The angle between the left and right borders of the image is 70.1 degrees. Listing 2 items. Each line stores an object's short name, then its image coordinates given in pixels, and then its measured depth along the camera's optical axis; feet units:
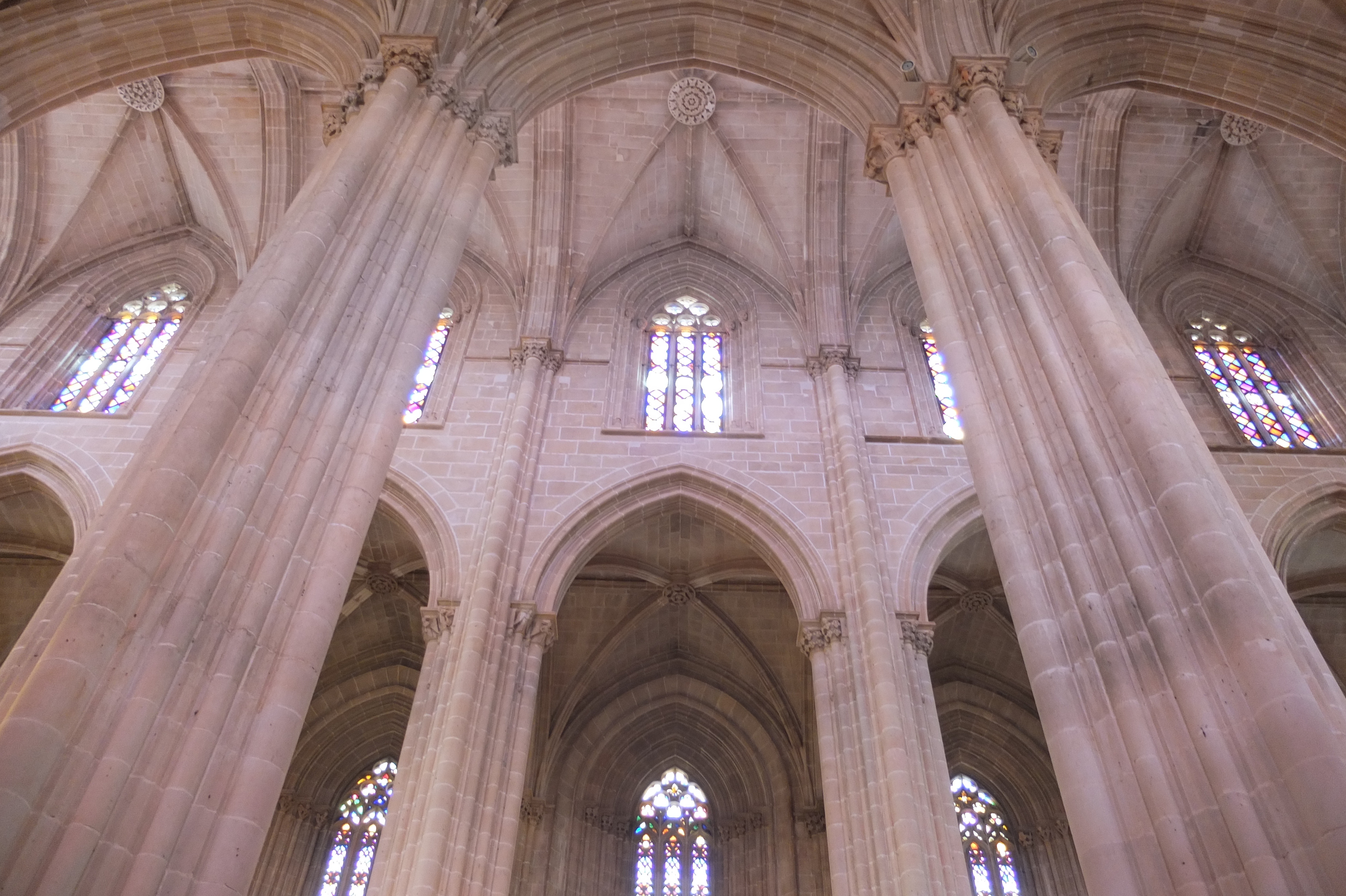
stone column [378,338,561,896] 28.35
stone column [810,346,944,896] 28.84
